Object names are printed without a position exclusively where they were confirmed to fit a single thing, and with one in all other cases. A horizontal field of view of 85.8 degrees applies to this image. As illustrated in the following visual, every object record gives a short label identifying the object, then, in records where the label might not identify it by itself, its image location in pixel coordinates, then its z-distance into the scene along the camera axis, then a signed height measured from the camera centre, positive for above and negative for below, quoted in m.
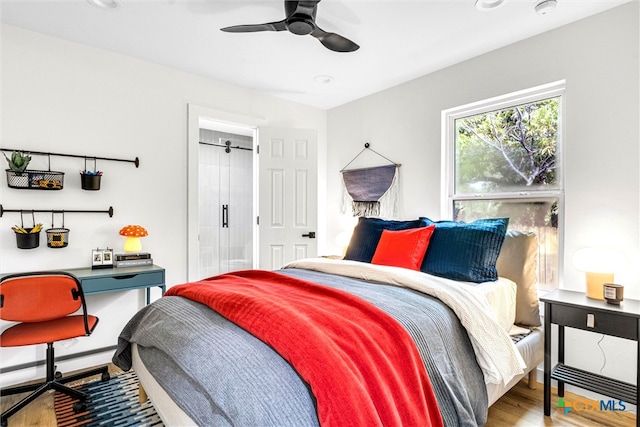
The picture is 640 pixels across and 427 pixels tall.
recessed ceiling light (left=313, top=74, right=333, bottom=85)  3.32 +1.30
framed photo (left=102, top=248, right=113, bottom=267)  2.69 -0.37
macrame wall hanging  3.54 +0.24
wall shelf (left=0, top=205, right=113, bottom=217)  2.40 +0.00
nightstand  1.80 -0.62
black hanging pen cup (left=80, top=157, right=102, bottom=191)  2.64 +0.24
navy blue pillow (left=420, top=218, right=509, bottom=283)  2.20 -0.27
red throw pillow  2.38 -0.26
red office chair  1.93 -0.60
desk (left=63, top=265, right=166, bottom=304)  2.42 -0.50
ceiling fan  1.83 +1.07
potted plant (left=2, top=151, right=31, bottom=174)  2.33 +0.33
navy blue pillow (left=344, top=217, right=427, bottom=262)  2.78 -0.20
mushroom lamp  2.77 -0.20
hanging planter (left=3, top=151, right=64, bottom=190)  2.34 +0.24
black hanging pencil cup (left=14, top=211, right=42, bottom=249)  2.37 -0.19
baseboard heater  2.41 -1.11
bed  1.06 -0.53
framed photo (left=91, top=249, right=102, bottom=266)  2.65 -0.36
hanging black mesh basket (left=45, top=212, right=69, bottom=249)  2.49 -0.19
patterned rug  1.94 -1.19
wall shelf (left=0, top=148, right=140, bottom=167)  2.48 +0.43
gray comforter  1.04 -0.56
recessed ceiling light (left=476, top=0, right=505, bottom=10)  2.12 +1.30
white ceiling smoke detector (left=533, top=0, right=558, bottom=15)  2.12 +1.29
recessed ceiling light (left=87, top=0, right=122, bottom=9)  2.16 +1.32
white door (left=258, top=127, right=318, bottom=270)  3.74 +0.18
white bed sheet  2.04 -0.52
